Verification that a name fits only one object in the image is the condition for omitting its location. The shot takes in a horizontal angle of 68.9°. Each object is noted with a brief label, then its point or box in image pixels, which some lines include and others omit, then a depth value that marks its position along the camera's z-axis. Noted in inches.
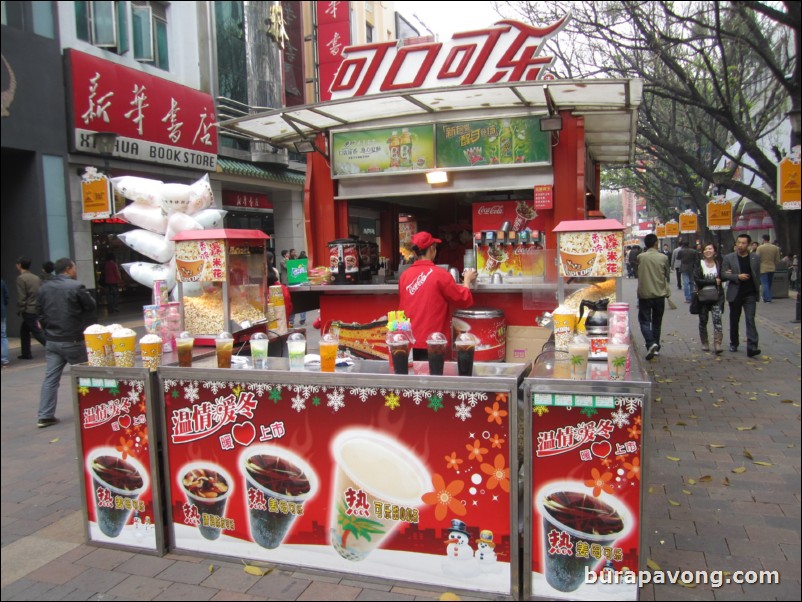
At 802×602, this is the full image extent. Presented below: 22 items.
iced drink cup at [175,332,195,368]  140.7
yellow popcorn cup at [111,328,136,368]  138.6
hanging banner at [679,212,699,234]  788.2
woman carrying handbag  347.3
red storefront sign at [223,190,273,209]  732.0
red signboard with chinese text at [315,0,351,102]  730.8
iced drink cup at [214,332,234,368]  139.5
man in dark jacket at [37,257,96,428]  233.9
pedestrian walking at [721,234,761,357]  327.3
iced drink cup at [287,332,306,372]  131.5
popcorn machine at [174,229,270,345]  188.7
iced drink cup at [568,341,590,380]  115.6
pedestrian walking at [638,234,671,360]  342.0
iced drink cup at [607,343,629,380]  109.7
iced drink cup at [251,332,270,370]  141.3
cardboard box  247.6
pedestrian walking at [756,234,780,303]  527.5
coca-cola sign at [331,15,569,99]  239.3
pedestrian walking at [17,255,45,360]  374.9
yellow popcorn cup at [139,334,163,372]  135.6
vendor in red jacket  181.9
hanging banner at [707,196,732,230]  463.2
